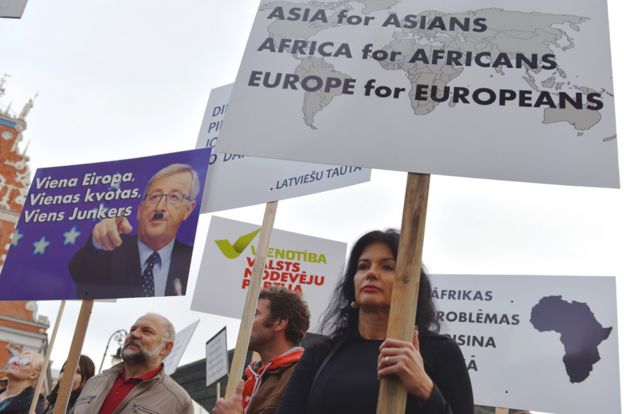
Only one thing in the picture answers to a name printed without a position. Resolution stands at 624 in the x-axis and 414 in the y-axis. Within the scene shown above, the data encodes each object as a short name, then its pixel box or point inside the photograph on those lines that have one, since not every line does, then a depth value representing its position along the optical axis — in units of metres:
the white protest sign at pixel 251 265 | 5.38
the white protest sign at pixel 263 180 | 4.41
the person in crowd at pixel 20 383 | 4.43
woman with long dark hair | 1.77
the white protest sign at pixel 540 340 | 4.69
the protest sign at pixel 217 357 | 5.31
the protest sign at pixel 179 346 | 6.20
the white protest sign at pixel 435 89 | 2.09
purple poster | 3.83
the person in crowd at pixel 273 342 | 2.90
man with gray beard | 3.29
